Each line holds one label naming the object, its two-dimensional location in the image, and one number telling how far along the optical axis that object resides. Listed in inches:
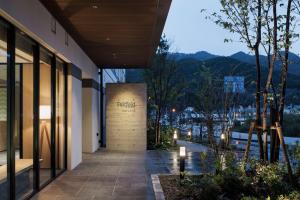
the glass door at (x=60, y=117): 260.0
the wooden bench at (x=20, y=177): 157.0
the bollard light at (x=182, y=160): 220.6
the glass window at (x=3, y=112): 153.5
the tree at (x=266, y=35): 188.9
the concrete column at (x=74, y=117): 282.6
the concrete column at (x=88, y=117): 404.4
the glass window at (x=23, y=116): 175.5
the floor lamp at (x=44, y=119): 225.2
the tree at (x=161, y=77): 512.5
